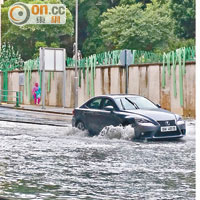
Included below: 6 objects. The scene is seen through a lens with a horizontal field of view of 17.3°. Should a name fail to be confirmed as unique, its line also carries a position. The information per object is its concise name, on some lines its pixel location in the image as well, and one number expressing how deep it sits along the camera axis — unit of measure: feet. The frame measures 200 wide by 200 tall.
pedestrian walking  147.66
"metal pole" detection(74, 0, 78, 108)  124.06
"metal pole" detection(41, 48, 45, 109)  131.13
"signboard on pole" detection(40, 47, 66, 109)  131.95
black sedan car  58.70
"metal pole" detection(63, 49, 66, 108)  134.72
